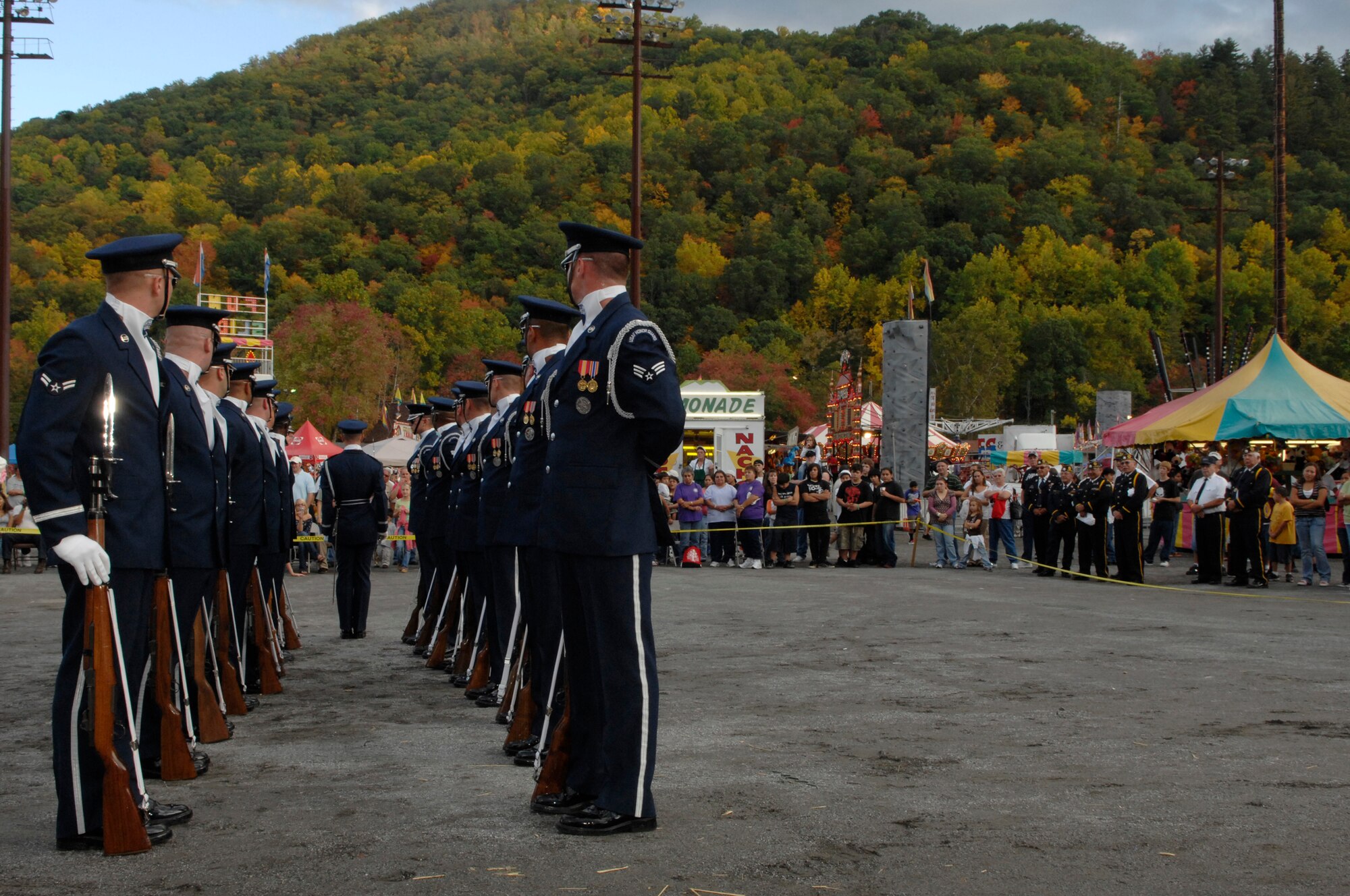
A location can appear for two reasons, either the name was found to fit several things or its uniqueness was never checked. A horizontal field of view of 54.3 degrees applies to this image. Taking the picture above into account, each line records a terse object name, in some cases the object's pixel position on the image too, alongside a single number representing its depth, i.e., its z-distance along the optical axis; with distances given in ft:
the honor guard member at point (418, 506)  39.32
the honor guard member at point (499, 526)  25.80
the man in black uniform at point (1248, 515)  60.44
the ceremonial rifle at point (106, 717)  15.40
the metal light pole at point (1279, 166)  91.86
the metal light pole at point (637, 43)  90.07
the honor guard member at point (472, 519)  30.01
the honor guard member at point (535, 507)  20.06
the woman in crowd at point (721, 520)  76.13
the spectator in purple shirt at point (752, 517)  75.56
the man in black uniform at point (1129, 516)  62.28
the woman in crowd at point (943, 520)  73.51
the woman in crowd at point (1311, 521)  59.47
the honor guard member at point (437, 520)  35.37
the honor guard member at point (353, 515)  40.70
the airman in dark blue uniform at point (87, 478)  15.57
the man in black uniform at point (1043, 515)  68.49
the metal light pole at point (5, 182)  87.10
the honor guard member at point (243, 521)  27.94
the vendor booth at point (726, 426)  104.42
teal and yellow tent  73.41
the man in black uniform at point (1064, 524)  66.69
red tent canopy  107.14
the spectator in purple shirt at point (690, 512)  76.84
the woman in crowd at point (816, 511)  76.33
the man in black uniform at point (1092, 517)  65.00
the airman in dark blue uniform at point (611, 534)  17.15
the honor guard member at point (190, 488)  20.26
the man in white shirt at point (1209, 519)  62.08
